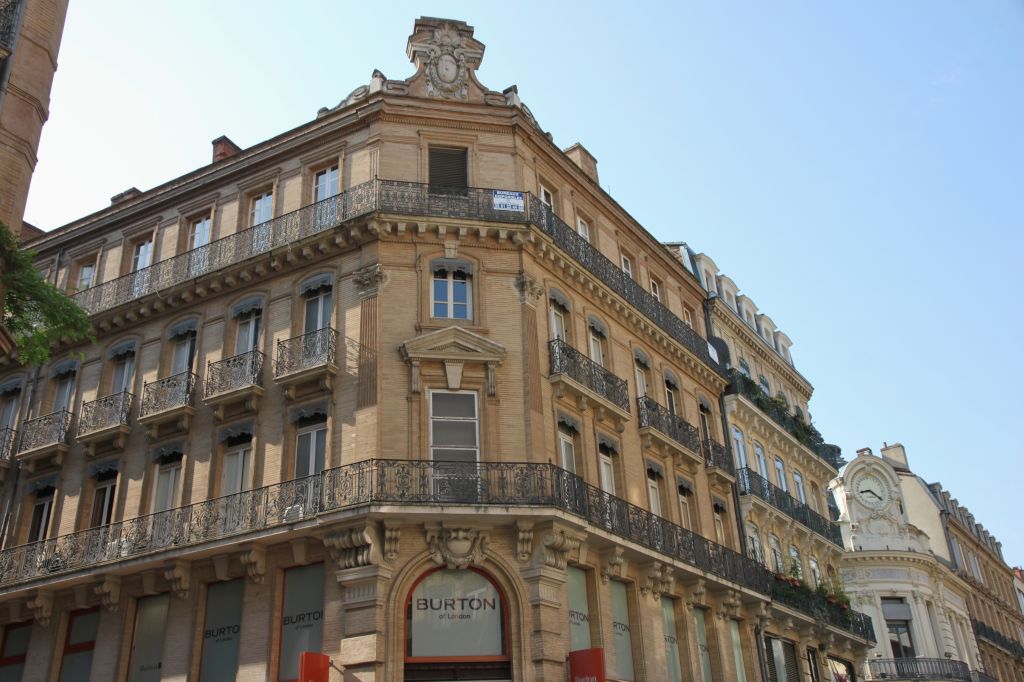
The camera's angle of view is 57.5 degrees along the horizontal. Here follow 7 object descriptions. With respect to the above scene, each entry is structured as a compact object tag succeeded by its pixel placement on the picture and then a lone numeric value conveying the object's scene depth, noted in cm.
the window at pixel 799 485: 3307
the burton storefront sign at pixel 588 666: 1670
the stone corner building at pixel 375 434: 1744
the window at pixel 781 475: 3164
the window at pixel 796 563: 2880
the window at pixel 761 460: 3017
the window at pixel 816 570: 3145
